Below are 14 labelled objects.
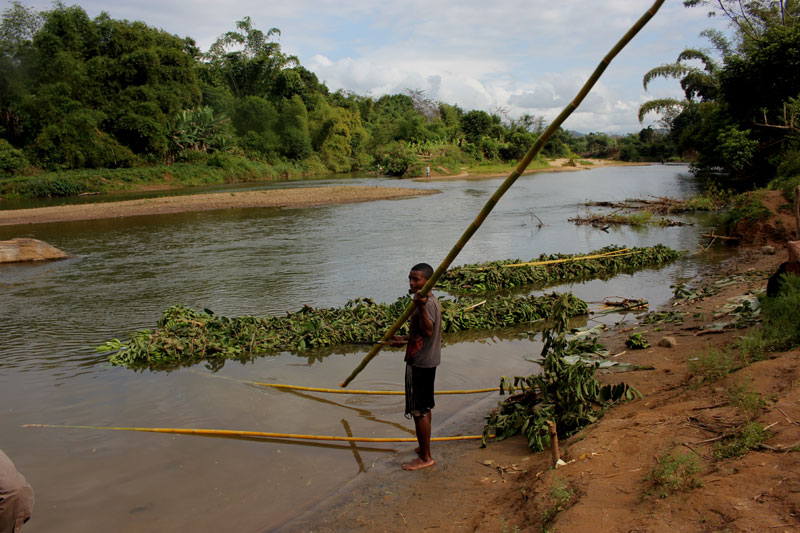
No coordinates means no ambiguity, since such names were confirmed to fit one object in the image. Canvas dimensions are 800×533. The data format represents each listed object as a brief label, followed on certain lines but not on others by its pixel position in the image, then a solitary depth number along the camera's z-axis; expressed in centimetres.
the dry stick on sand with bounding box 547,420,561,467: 352
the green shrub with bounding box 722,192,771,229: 1316
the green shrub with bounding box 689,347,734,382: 413
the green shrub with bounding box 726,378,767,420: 330
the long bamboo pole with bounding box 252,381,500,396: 556
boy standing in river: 395
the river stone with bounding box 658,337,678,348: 579
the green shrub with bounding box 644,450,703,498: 272
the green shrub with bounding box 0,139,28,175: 3200
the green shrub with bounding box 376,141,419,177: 4872
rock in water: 1338
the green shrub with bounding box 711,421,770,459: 294
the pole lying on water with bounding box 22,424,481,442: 473
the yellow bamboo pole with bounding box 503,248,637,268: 1097
